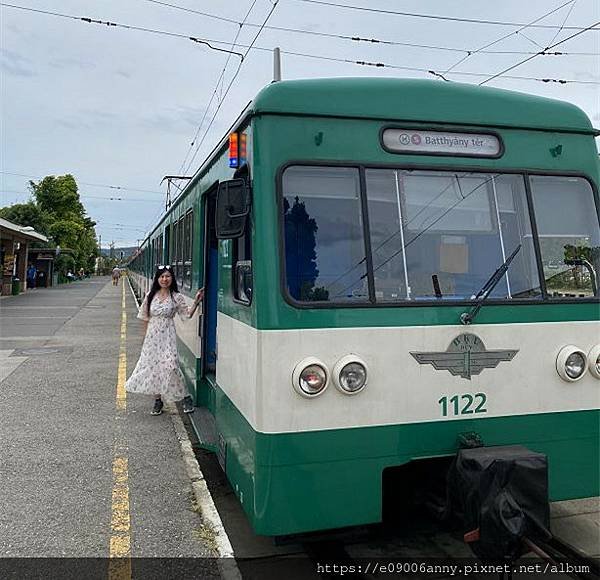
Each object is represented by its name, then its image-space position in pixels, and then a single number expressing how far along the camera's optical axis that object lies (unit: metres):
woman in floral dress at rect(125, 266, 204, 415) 6.35
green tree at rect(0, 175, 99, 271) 41.81
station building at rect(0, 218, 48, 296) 26.06
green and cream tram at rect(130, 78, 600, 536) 2.97
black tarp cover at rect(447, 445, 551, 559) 2.71
